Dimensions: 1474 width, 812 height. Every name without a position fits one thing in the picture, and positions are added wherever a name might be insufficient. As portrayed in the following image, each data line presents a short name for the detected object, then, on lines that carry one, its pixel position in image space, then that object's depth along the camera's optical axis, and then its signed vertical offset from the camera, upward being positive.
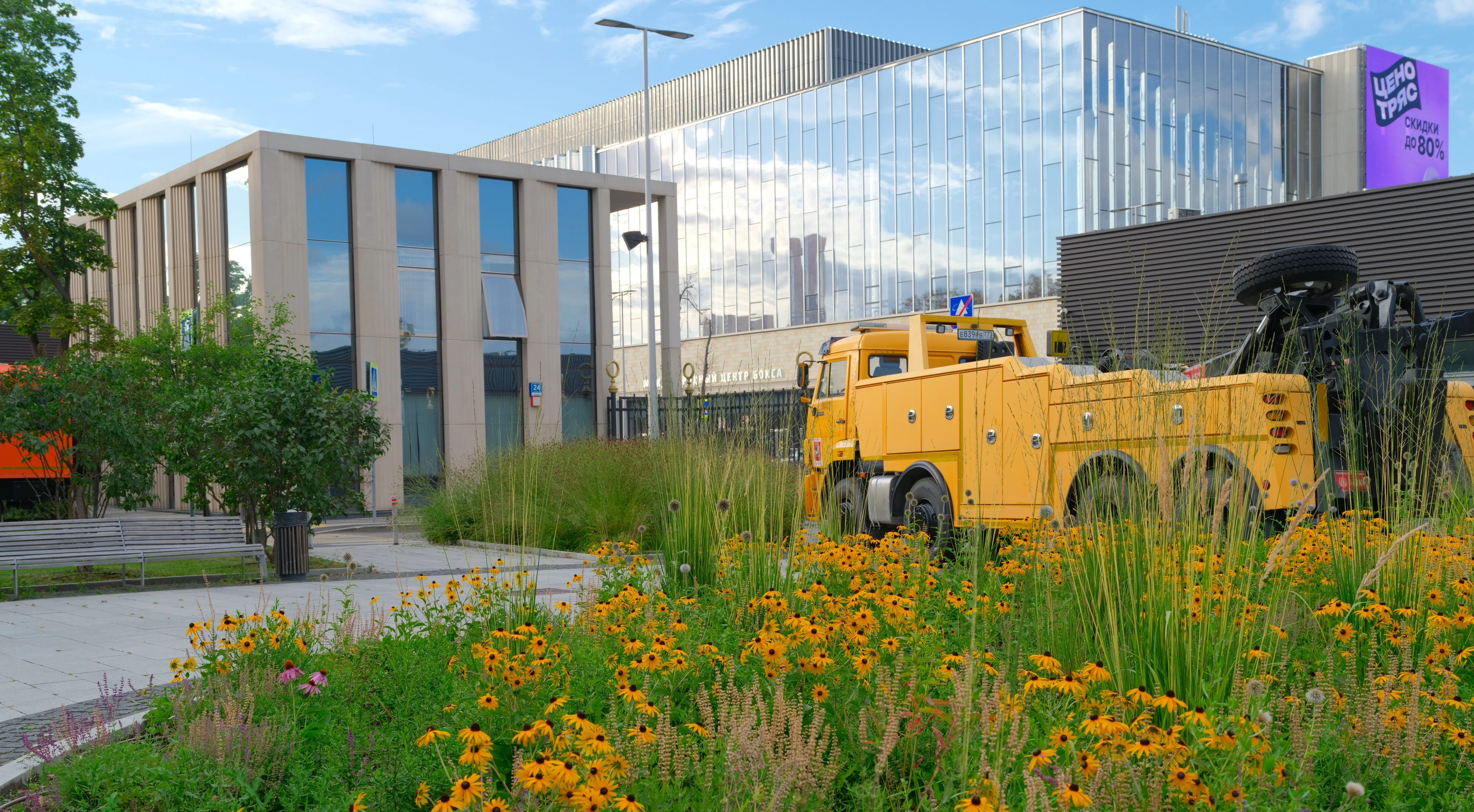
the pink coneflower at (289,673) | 4.75 -1.11
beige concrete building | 23.95 +3.41
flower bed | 2.89 -1.01
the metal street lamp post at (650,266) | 20.73 +2.98
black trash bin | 12.29 -1.43
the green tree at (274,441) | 12.55 -0.28
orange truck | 12.88 -0.69
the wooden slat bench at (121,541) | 10.97 -1.29
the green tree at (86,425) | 12.14 -0.05
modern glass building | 38.38 +9.48
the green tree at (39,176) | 20.89 +4.75
